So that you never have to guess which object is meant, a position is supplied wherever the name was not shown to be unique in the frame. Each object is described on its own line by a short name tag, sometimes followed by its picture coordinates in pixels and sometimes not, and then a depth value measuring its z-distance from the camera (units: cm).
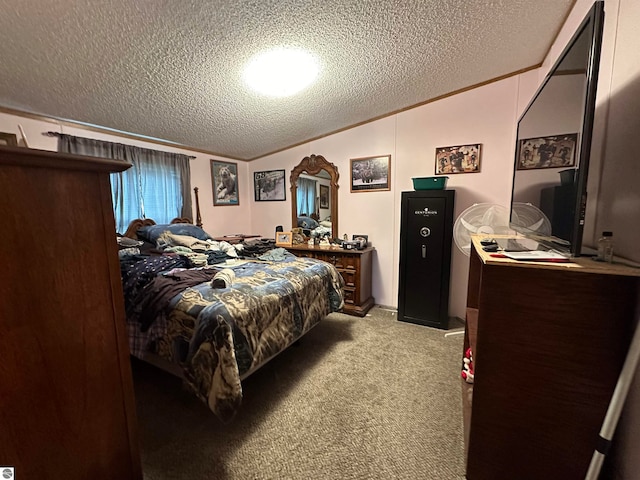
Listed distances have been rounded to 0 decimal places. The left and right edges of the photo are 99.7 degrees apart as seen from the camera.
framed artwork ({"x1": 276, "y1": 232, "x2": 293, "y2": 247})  390
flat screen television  92
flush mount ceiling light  199
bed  146
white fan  236
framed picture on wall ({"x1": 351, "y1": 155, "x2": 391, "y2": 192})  338
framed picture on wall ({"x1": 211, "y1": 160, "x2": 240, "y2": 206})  415
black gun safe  279
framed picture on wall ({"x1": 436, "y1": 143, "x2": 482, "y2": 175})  290
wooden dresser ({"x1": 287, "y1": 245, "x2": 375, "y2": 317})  329
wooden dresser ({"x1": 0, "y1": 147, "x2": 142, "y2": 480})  67
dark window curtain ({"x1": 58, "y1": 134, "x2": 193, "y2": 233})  286
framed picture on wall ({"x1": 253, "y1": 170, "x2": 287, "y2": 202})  427
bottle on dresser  106
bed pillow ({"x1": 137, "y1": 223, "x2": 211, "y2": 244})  305
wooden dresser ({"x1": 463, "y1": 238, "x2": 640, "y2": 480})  98
